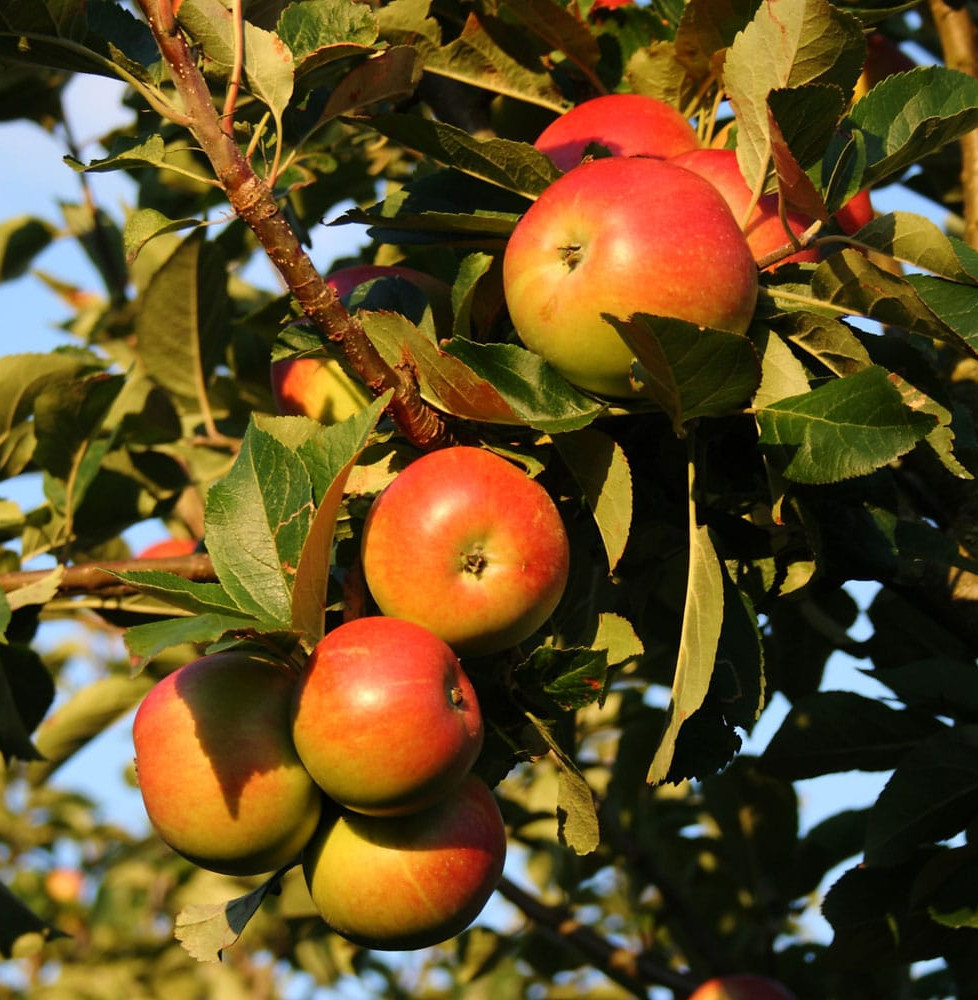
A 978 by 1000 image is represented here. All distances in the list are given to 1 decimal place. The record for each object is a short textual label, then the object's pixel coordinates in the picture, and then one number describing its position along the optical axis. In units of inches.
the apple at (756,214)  45.3
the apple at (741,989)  78.7
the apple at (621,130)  49.9
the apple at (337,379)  51.7
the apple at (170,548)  80.6
